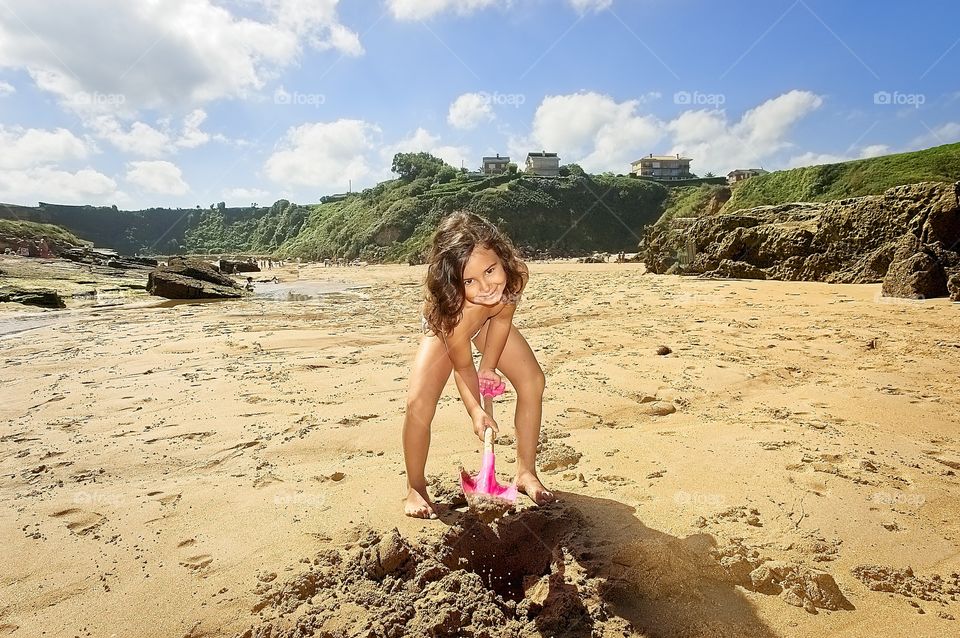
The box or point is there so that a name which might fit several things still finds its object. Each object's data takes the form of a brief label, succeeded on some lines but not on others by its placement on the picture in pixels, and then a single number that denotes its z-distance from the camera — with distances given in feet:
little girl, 6.75
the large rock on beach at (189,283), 46.01
